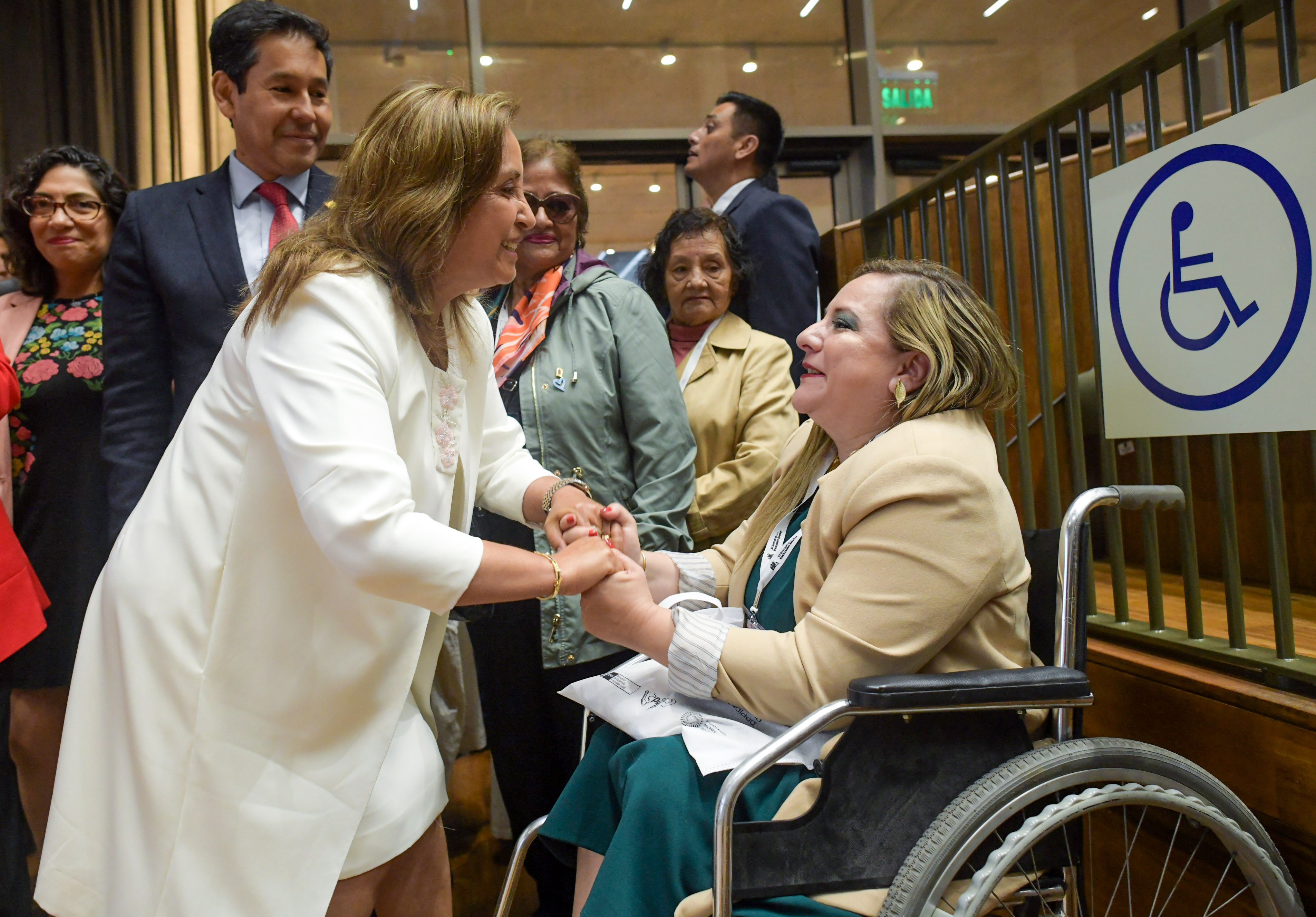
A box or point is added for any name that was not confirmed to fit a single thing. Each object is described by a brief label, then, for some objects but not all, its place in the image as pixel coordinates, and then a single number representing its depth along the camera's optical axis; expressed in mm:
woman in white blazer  1042
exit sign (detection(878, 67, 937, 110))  4609
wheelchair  993
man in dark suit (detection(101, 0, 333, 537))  1727
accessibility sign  1271
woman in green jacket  1944
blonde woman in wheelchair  1118
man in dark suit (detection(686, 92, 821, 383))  2691
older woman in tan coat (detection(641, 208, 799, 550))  2176
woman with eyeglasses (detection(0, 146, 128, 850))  2023
